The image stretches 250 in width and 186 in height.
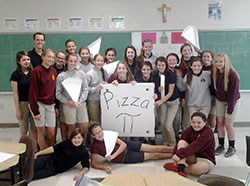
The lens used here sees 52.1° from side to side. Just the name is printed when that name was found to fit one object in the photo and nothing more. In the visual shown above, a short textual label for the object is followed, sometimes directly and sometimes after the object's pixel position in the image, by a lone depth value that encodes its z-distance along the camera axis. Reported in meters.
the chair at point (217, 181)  1.72
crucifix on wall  4.69
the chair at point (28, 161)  2.36
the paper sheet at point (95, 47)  4.30
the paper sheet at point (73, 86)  3.40
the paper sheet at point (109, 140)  3.21
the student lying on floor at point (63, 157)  3.01
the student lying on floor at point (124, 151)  3.21
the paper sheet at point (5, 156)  2.16
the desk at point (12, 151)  2.06
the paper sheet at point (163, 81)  3.60
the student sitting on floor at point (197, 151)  2.96
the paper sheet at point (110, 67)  3.82
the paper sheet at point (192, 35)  4.17
